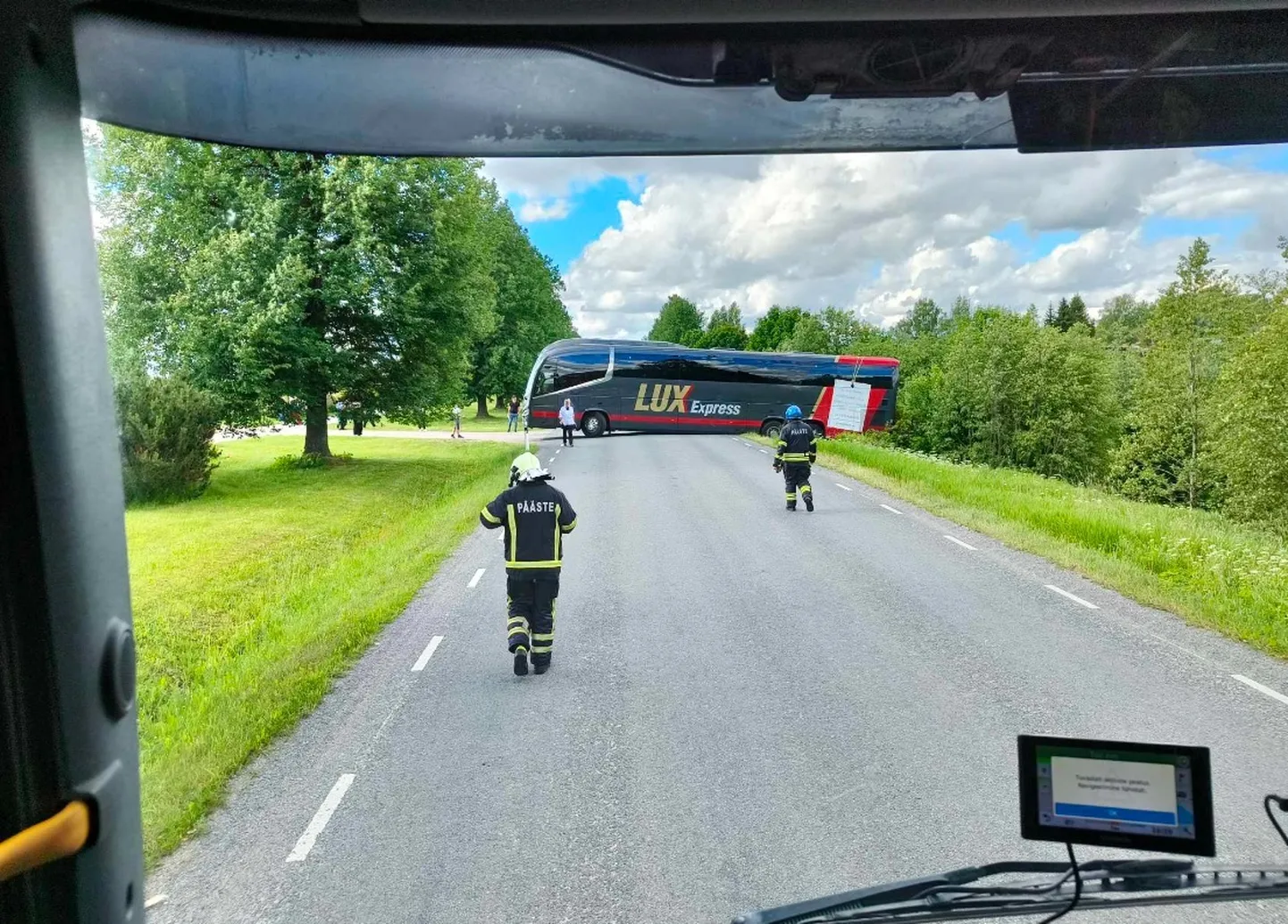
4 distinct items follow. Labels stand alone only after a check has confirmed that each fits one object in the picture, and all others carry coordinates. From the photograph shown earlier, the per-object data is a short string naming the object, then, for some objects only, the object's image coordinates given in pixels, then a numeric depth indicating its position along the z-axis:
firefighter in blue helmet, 10.02
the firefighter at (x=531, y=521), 5.44
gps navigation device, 1.39
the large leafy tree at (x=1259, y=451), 18.47
